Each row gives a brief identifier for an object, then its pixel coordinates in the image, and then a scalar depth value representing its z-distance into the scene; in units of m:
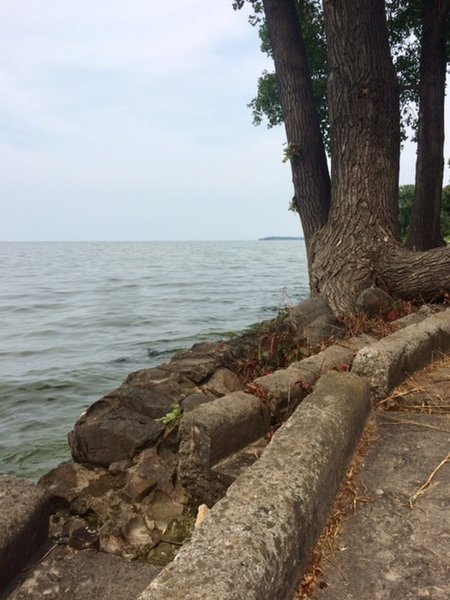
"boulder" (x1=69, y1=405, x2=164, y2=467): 3.42
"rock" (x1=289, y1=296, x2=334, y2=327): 6.08
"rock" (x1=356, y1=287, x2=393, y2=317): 5.98
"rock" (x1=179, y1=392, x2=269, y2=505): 2.51
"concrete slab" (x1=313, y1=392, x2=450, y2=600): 1.65
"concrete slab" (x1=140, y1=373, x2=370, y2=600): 1.36
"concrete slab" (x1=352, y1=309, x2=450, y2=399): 3.17
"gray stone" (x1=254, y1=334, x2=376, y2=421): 3.05
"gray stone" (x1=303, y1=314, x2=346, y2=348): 5.28
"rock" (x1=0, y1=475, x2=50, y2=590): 1.93
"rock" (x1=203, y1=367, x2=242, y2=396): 4.40
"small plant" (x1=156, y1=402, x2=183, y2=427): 3.46
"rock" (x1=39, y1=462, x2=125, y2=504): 3.08
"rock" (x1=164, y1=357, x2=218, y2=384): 4.67
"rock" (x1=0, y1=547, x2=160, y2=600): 1.93
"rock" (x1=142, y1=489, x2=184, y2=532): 2.68
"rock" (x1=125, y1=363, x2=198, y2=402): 4.34
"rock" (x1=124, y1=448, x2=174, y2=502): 2.90
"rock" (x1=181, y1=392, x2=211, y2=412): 3.61
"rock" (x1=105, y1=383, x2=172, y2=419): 3.96
